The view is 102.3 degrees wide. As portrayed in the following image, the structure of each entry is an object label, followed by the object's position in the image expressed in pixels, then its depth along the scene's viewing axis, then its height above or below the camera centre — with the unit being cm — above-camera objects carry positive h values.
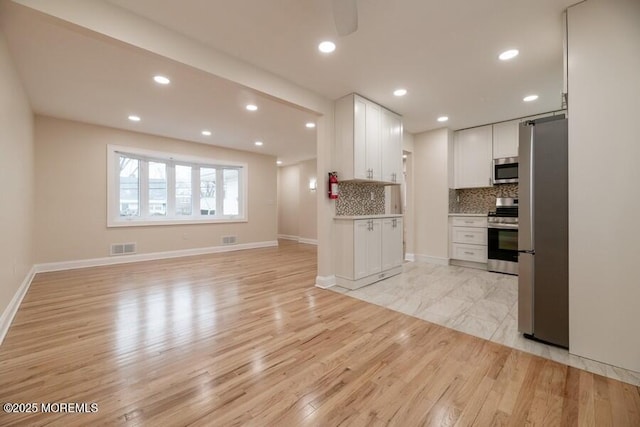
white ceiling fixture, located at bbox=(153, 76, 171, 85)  320 +169
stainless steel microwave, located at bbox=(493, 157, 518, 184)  461 +76
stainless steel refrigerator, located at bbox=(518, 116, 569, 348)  212 -18
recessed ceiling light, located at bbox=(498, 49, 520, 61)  269 +167
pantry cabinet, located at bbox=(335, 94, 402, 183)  365 +107
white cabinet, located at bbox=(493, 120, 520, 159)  462 +133
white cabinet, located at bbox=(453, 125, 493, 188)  494 +110
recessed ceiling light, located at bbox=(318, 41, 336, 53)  254 +167
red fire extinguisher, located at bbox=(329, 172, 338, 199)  369 +37
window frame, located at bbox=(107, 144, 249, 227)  528 +61
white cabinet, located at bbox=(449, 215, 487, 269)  480 -55
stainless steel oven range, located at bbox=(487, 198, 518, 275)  437 -44
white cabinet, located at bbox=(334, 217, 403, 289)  364 -57
